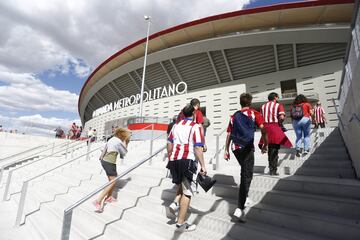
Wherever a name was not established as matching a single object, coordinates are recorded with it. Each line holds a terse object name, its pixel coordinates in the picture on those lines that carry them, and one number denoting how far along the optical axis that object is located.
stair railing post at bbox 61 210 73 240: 2.76
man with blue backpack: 3.01
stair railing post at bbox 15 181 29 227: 4.25
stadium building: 15.86
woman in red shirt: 5.40
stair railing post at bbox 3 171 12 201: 6.25
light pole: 20.48
